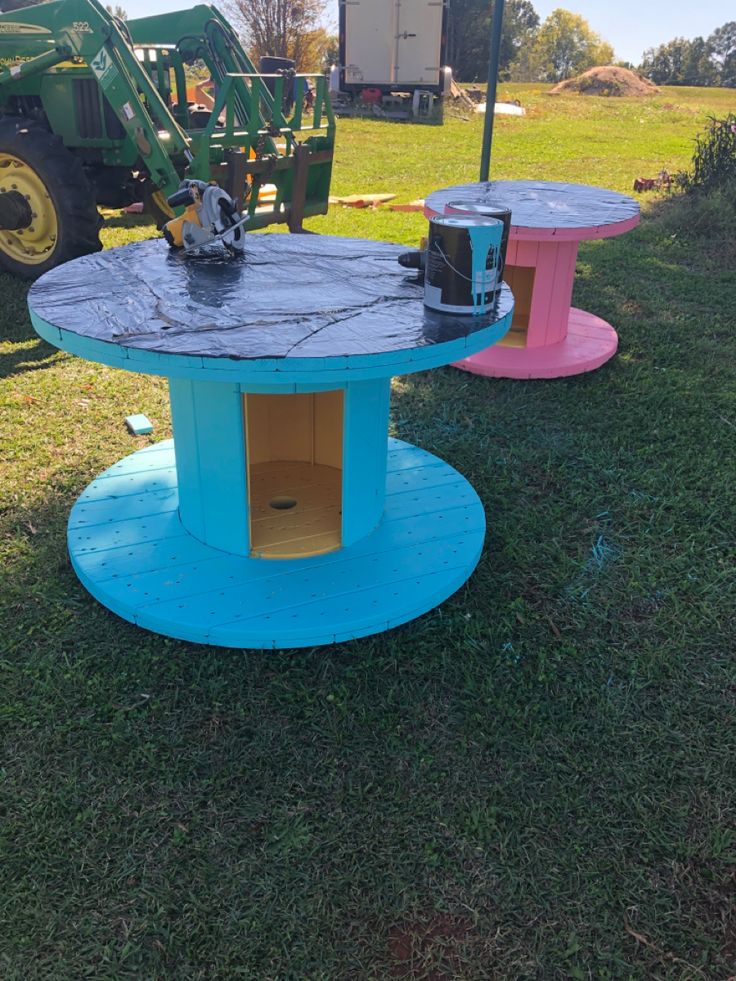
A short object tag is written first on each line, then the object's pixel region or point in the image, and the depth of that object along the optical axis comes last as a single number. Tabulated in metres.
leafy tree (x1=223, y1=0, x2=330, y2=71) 22.42
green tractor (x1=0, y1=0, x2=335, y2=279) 5.22
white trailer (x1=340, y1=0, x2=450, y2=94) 19.02
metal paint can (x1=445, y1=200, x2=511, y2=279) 2.33
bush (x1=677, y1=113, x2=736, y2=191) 8.13
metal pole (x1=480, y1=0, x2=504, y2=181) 4.91
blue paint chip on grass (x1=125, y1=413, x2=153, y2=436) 3.75
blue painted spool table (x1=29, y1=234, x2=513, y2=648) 2.09
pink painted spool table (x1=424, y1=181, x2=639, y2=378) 4.21
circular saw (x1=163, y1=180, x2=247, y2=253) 2.78
